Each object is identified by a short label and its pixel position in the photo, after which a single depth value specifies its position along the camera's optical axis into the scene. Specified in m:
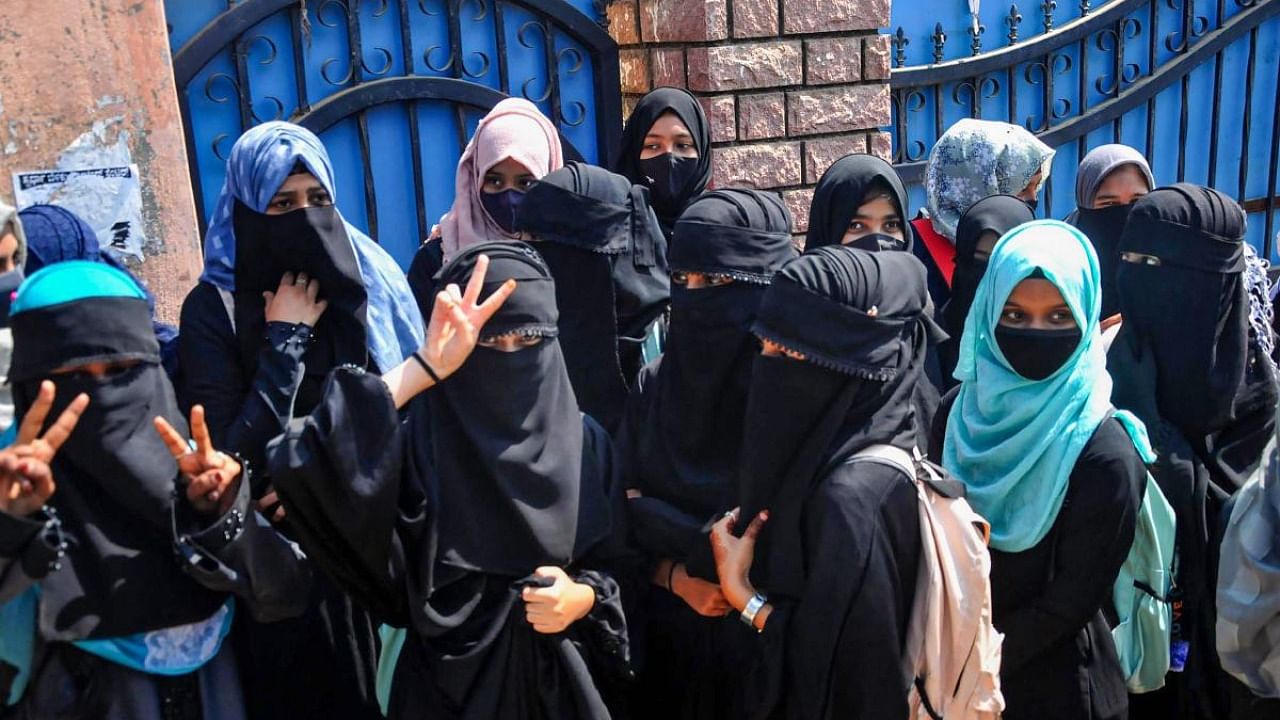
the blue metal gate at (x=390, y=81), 3.64
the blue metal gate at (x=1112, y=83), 4.99
